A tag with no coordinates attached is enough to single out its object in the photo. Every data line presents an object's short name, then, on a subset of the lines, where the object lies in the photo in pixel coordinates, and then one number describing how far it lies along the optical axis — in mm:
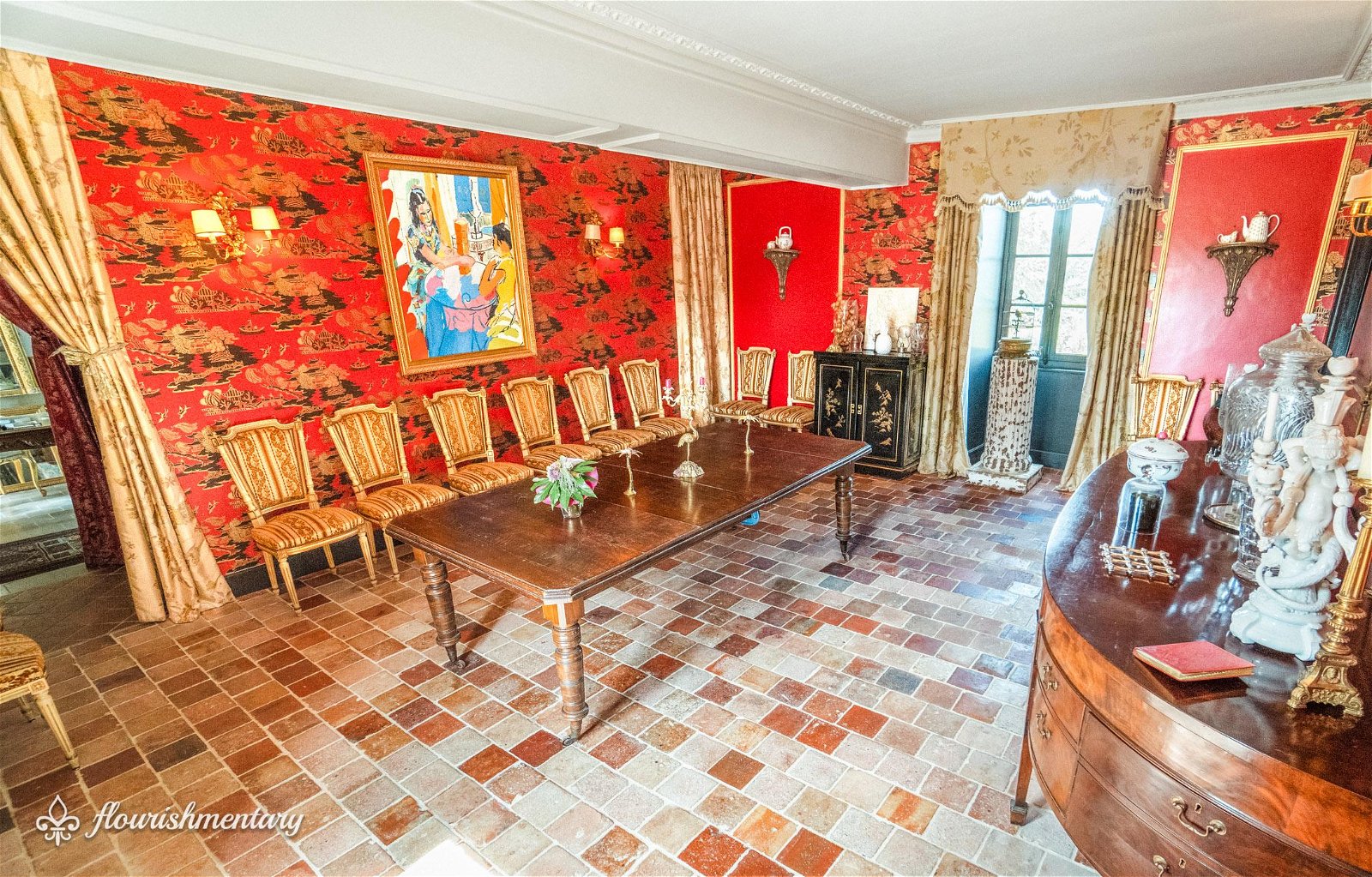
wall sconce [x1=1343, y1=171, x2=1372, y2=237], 2752
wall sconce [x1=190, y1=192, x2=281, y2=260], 3664
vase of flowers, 3084
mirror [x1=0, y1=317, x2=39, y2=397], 5953
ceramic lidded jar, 2191
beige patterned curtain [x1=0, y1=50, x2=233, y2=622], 3175
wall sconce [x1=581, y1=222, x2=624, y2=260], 5785
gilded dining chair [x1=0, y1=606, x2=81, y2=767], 2494
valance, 4730
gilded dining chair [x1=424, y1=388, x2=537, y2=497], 4738
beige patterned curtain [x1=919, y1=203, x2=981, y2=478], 5664
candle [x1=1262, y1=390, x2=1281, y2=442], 1565
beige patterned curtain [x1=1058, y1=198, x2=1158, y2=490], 4949
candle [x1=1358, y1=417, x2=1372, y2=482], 1216
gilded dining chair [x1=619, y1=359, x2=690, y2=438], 6234
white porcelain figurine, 1415
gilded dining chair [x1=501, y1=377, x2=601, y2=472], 5273
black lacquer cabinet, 5883
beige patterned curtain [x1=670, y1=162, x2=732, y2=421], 6730
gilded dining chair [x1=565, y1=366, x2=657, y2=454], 5695
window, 5676
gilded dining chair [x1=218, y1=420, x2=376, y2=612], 3887
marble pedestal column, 5660
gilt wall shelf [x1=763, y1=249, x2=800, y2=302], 6695
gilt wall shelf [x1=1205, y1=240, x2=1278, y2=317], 4457
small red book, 1404
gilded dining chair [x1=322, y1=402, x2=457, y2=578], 4309
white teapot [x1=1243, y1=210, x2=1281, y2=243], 4445
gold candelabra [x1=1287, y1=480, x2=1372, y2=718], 1264
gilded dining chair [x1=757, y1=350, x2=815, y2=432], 6434
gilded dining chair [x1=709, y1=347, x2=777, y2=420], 6926
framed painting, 4547
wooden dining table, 2602
